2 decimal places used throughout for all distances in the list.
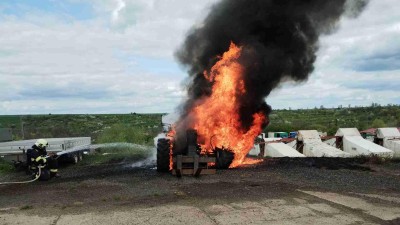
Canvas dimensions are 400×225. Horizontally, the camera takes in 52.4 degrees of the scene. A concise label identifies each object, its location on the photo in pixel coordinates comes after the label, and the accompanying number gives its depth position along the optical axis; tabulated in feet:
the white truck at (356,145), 73.52
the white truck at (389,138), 79.46
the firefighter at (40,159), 53.26
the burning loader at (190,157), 51.96
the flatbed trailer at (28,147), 63.00
